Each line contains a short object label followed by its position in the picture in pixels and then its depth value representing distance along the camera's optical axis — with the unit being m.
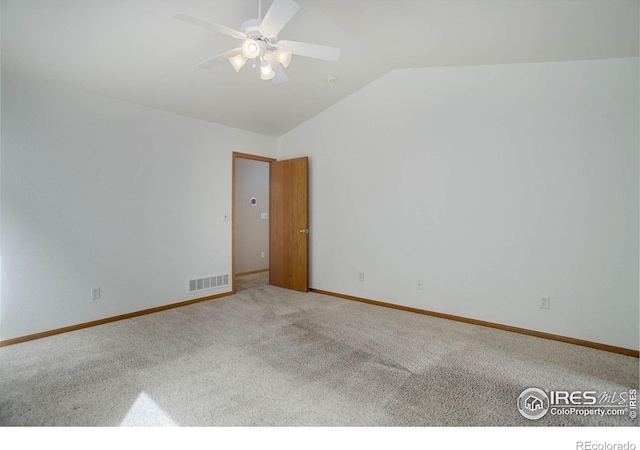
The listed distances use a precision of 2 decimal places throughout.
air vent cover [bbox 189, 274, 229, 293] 4.16
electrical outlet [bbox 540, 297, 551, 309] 2.95
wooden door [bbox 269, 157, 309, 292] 4.66
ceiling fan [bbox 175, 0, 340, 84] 1.86
